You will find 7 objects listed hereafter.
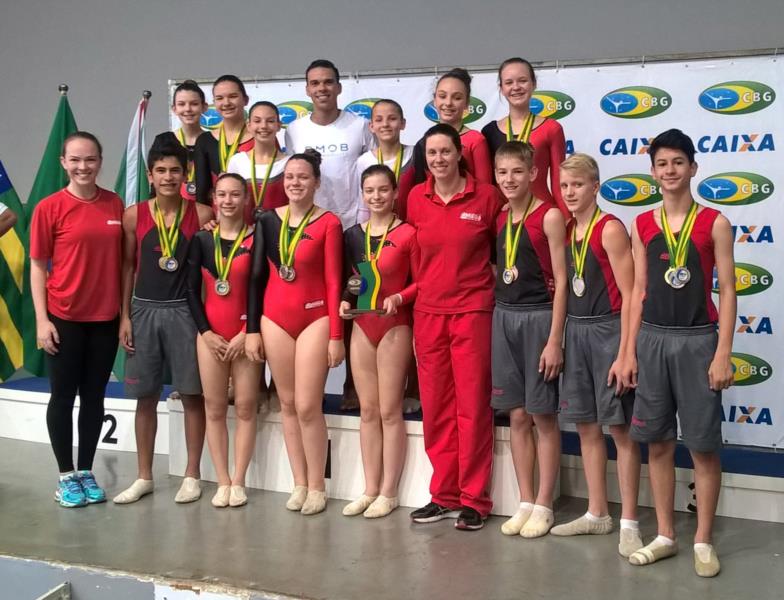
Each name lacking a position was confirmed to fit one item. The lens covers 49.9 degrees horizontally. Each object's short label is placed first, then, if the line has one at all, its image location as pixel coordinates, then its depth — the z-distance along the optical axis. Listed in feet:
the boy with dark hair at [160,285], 12.51
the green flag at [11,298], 17.70
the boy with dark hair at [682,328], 9.74
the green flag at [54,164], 18.66
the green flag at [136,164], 18.86
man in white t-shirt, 13.55
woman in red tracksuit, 11.53
